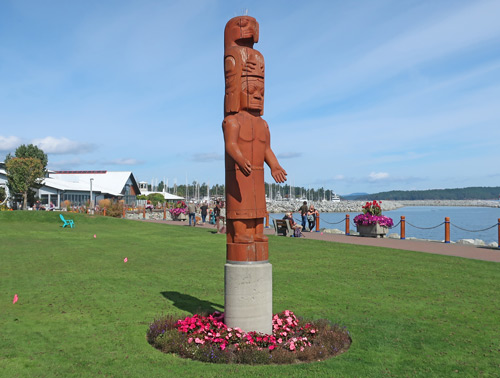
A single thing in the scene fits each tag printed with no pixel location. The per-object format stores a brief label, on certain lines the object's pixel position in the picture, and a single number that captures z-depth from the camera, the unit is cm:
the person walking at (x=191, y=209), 2688
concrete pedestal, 582
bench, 2081
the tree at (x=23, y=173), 3891
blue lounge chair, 2463
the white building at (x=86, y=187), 4799
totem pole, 586
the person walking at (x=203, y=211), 3088
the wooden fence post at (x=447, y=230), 1903
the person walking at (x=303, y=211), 2427
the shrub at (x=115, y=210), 3704
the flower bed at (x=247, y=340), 530
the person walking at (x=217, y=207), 2393
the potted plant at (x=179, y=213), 3494
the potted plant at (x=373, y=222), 2097
